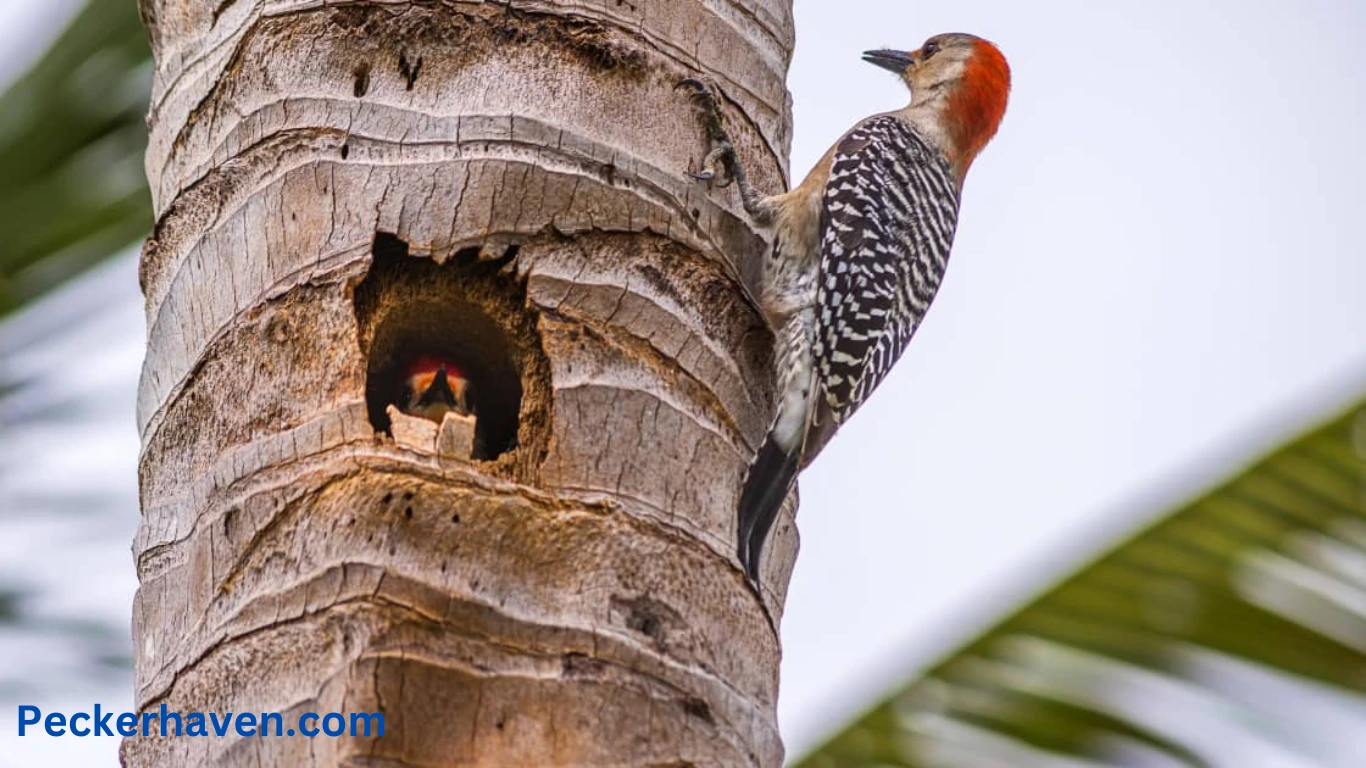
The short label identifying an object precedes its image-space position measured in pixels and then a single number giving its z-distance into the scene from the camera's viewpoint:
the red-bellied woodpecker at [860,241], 5.92
